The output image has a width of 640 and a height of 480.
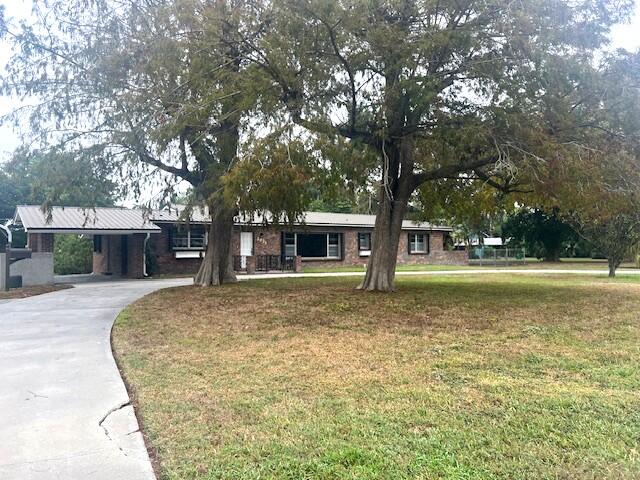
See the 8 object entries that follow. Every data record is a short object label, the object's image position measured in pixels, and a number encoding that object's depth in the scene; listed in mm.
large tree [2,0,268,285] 10164
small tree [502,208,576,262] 39531
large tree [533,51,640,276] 9836
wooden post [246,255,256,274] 24412
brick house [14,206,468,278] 20219
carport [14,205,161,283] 18672
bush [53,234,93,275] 26953
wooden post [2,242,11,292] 16414
